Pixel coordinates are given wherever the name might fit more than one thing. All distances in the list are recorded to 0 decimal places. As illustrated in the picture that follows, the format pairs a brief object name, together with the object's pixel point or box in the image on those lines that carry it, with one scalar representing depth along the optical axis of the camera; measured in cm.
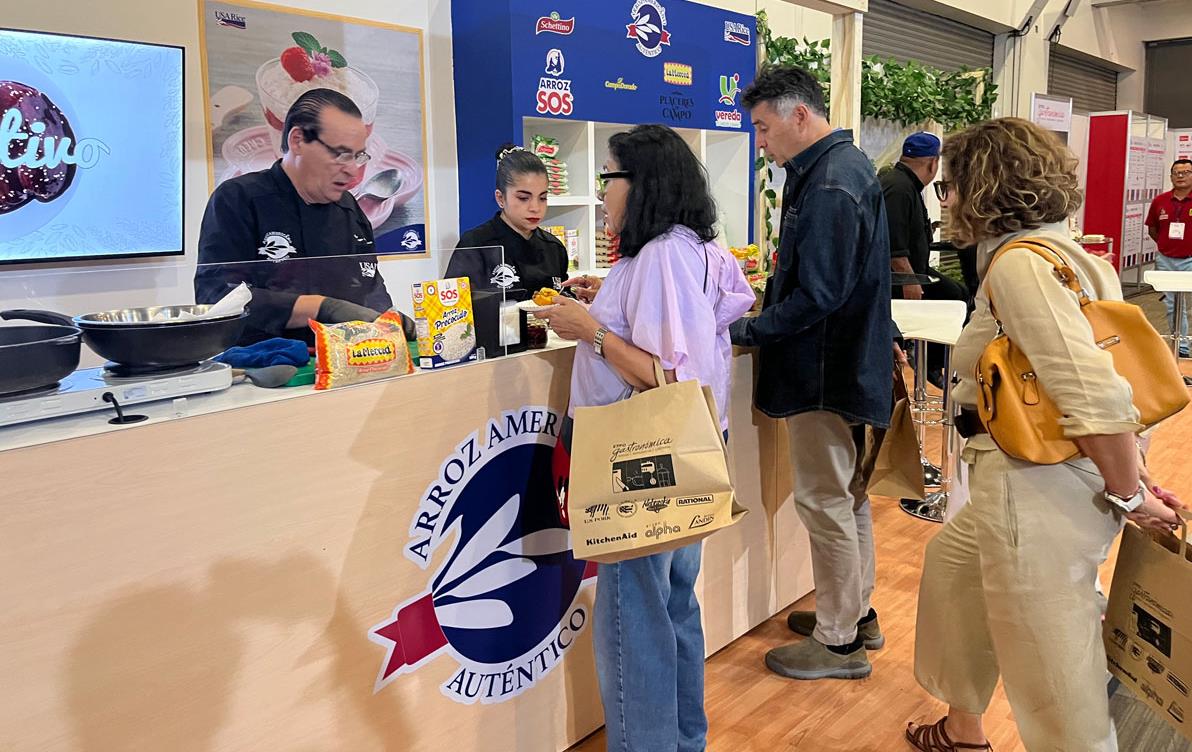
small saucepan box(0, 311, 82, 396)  141
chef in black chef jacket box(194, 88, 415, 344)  307
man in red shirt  767
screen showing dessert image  319
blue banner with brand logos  446
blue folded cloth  175
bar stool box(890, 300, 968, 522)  358
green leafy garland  615
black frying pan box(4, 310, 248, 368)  154
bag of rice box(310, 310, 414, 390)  174
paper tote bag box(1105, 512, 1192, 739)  174
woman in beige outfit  166
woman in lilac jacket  187
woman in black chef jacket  341
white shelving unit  508
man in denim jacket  238
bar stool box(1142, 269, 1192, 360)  596
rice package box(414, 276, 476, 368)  191
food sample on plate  213
